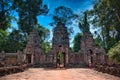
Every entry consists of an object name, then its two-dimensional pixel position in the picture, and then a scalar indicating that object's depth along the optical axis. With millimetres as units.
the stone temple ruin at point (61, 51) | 18588
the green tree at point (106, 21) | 14203
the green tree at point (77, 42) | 28525
